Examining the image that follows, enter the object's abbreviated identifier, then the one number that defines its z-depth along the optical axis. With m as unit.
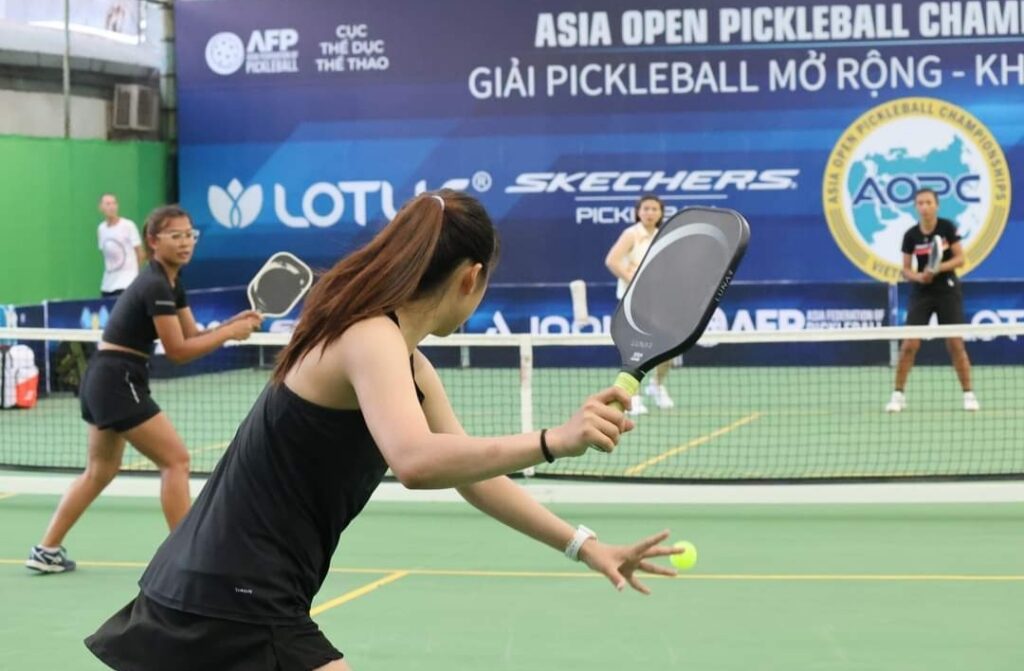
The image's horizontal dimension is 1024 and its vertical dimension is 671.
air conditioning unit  20.16
